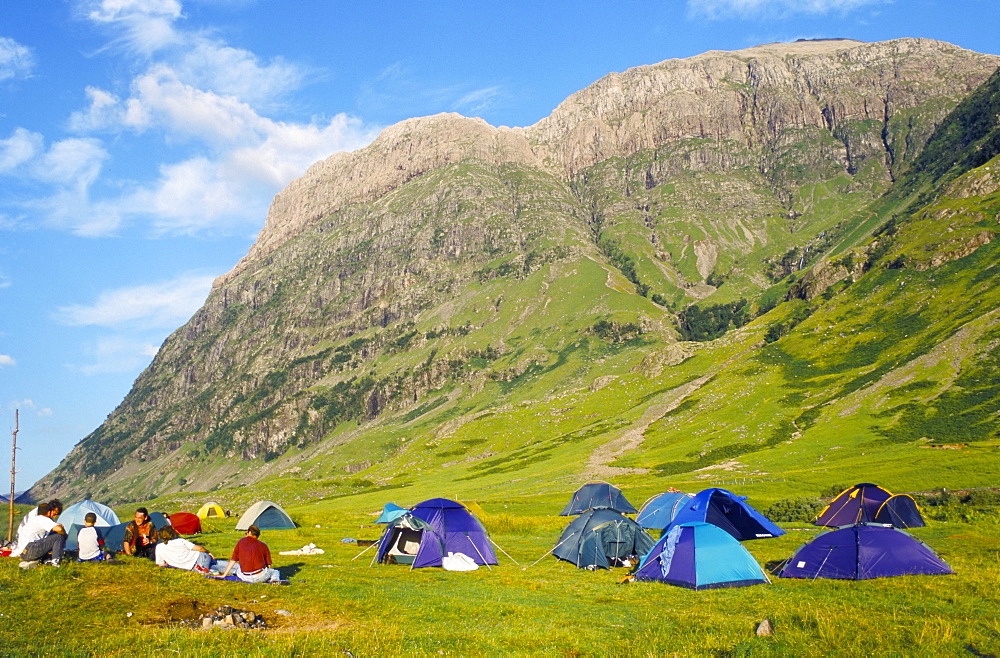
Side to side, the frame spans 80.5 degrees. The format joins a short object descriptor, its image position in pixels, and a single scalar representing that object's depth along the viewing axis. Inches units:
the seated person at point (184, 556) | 1040.2
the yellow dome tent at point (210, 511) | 3154.5
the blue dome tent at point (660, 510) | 1878.7
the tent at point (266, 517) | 2203.0
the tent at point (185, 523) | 1943.9
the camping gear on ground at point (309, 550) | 1550.3
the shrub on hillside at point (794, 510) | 1998.0
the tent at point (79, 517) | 1260.3
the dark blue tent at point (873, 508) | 1600.6
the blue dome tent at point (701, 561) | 1037.2
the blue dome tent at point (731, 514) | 1616.6
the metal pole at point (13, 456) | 1475.3
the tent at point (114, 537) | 1217.4
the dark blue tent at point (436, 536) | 1381.6
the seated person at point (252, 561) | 1000.6
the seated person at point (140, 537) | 1087.6
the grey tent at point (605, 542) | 1371.8
